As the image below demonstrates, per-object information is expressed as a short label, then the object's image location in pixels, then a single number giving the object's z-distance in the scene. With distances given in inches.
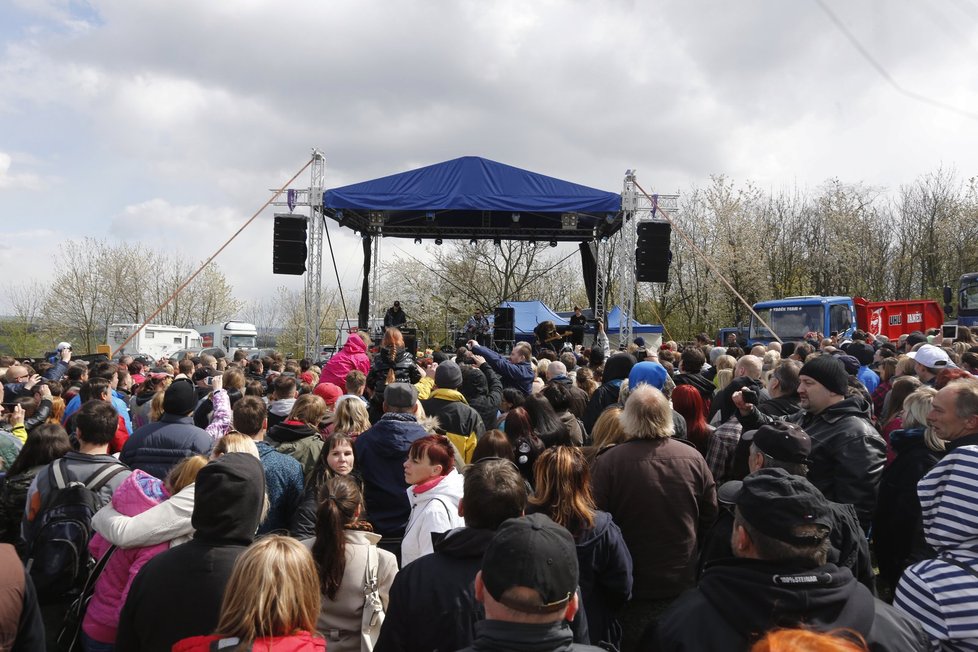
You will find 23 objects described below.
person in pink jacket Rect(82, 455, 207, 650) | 111.0
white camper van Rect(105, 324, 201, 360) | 1112.8
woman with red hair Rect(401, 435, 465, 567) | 117.0
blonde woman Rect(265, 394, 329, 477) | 171.9
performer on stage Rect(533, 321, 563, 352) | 421.0
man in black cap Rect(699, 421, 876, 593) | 100.3
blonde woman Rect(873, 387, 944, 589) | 124.5
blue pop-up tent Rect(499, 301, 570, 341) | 912.9
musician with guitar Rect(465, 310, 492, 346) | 677.9
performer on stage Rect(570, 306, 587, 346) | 639.8
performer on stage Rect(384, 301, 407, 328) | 670.5
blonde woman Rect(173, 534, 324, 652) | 74.5
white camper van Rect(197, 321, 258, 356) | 1272.1
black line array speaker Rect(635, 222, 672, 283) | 529.3
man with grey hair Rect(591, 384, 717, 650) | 132.6
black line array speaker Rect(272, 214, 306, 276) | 538.6
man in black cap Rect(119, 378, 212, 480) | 168.2
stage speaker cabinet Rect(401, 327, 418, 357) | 449.7
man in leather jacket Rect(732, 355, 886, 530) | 134.0
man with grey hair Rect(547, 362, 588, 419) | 217.9
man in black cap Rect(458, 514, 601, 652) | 60.9
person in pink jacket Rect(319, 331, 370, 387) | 265.3
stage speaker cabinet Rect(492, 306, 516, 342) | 690.2
